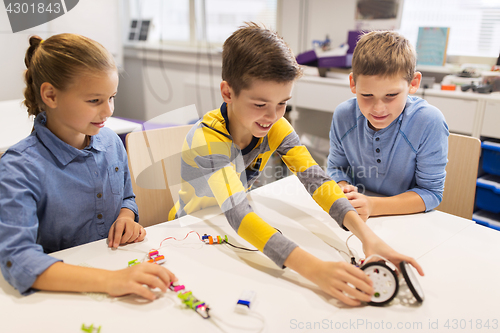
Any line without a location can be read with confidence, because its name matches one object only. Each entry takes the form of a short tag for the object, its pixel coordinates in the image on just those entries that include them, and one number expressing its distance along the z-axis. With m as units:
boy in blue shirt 0.96
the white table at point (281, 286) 0.56
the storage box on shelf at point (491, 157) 1.63
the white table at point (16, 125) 1.45
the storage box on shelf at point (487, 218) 1.65
